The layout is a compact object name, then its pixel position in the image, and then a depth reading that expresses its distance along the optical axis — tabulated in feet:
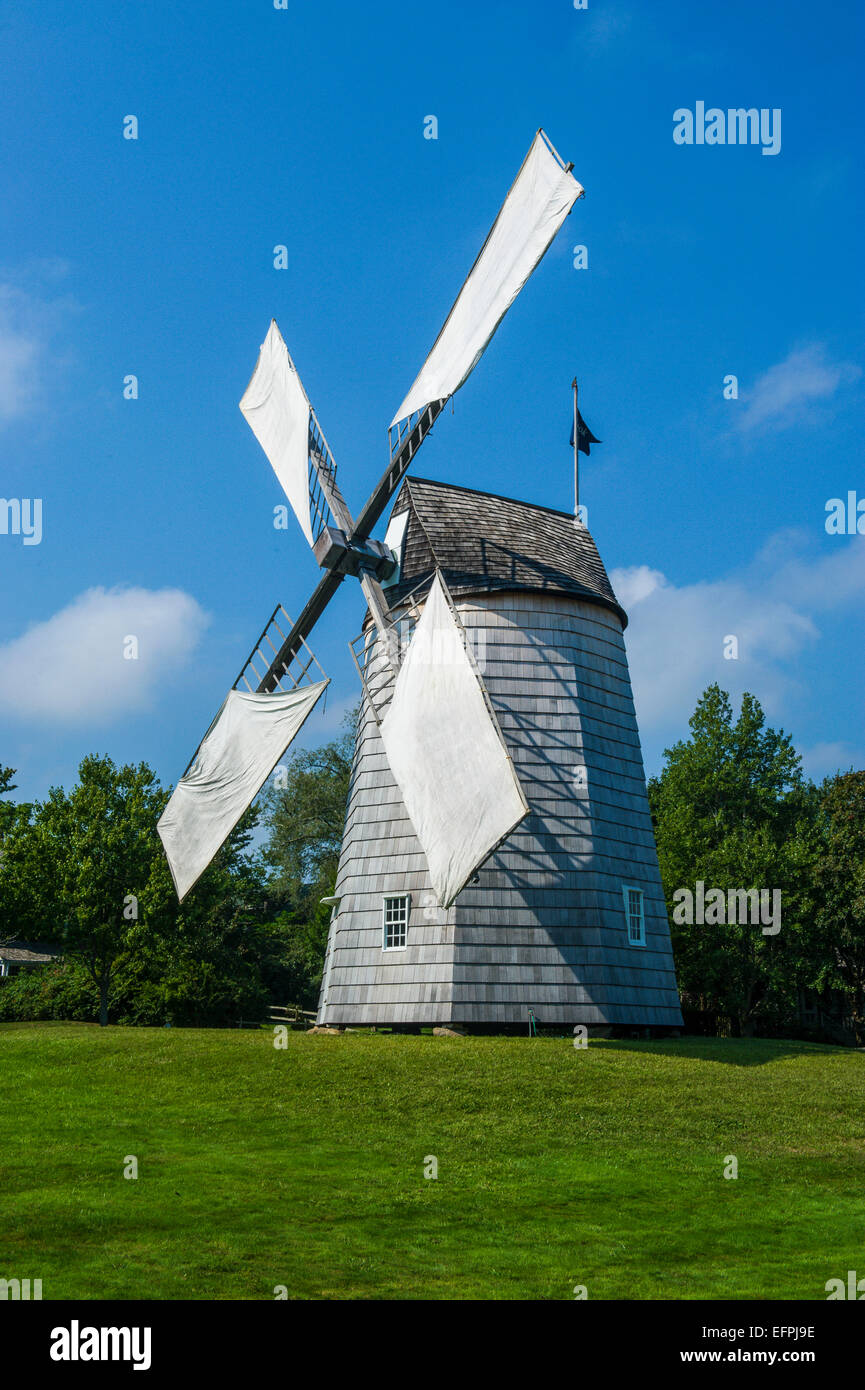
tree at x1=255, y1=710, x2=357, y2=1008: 168.25
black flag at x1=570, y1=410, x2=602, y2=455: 99.76
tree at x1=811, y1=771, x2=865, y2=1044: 126.21
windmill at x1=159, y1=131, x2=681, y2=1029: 72.18
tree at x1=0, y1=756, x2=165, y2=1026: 105.81
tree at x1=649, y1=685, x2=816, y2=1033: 126.11
